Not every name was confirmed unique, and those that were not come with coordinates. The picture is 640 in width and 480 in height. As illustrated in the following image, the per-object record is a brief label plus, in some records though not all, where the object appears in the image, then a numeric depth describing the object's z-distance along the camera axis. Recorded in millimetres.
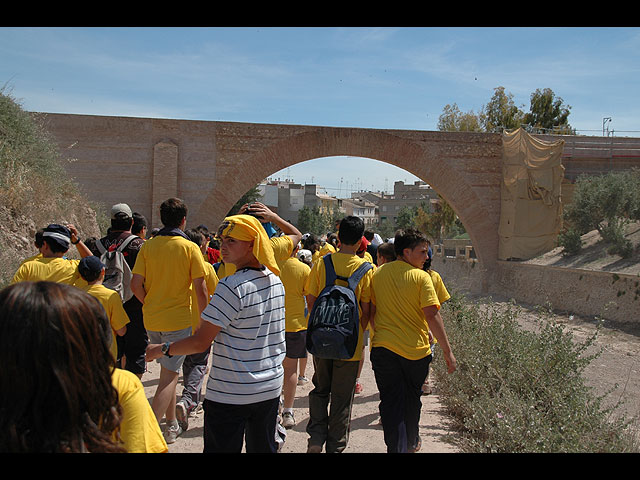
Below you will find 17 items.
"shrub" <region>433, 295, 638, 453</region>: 3895
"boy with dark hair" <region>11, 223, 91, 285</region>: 3855
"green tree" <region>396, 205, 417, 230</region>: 56344
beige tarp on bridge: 19594
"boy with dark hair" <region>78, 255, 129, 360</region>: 3654
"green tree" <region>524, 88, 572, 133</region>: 33469
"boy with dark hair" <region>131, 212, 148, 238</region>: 5148
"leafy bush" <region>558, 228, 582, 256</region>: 18734
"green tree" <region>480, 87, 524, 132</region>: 32531
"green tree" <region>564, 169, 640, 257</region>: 18298
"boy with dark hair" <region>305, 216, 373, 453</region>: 3592
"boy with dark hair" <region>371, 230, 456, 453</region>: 3543
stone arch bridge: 17703
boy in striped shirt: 2574
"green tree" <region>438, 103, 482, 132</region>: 32481
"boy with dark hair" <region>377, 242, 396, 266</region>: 5039
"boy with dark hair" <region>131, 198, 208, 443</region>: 3809
